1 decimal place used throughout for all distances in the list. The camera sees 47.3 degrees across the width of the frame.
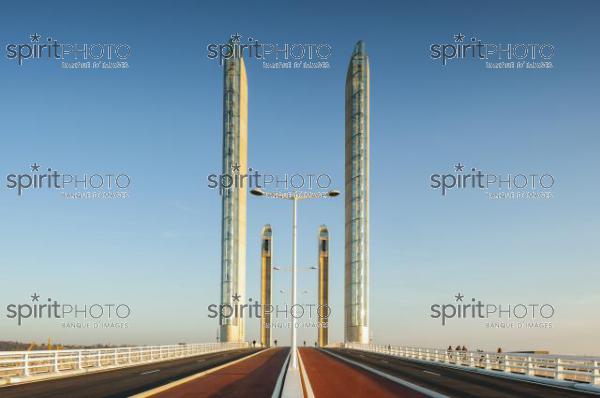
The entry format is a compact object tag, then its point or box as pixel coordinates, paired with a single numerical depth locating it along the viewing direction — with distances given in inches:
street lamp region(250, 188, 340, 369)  1249.0
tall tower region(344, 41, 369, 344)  5039.4
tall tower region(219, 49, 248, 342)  5036.9
